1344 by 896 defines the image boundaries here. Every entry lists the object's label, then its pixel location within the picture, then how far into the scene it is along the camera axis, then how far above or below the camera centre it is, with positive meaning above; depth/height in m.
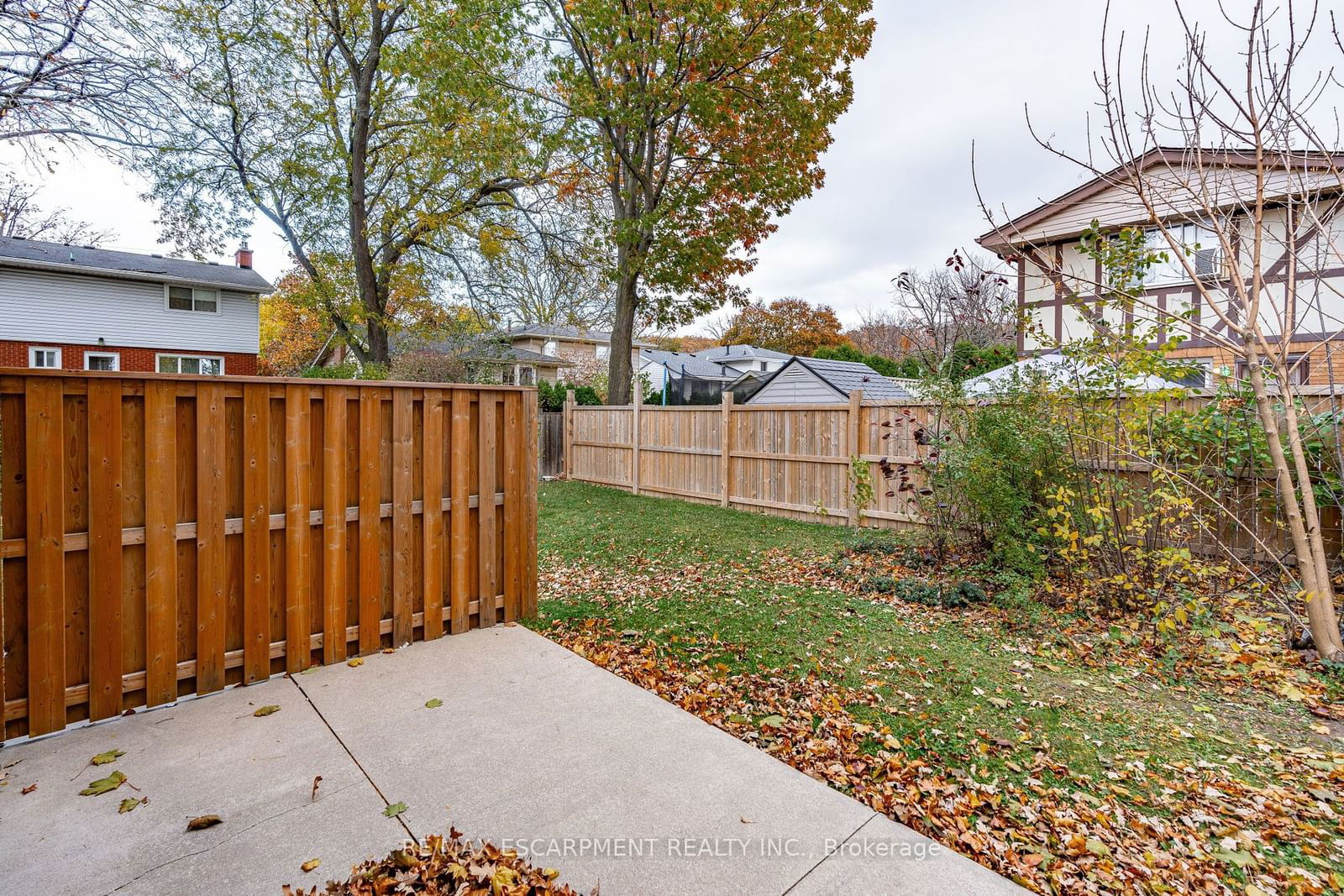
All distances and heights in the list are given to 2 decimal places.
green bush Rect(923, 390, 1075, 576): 4.40 -0.33
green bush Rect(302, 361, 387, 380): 13.91 +1.44
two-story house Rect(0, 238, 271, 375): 16.19 +3.11
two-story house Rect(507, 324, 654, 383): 28.09 +3.89
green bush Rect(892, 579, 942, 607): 4.54 -1.25
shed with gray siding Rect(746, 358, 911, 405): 13.37 +0.97
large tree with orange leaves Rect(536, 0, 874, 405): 10.83 +5.79
